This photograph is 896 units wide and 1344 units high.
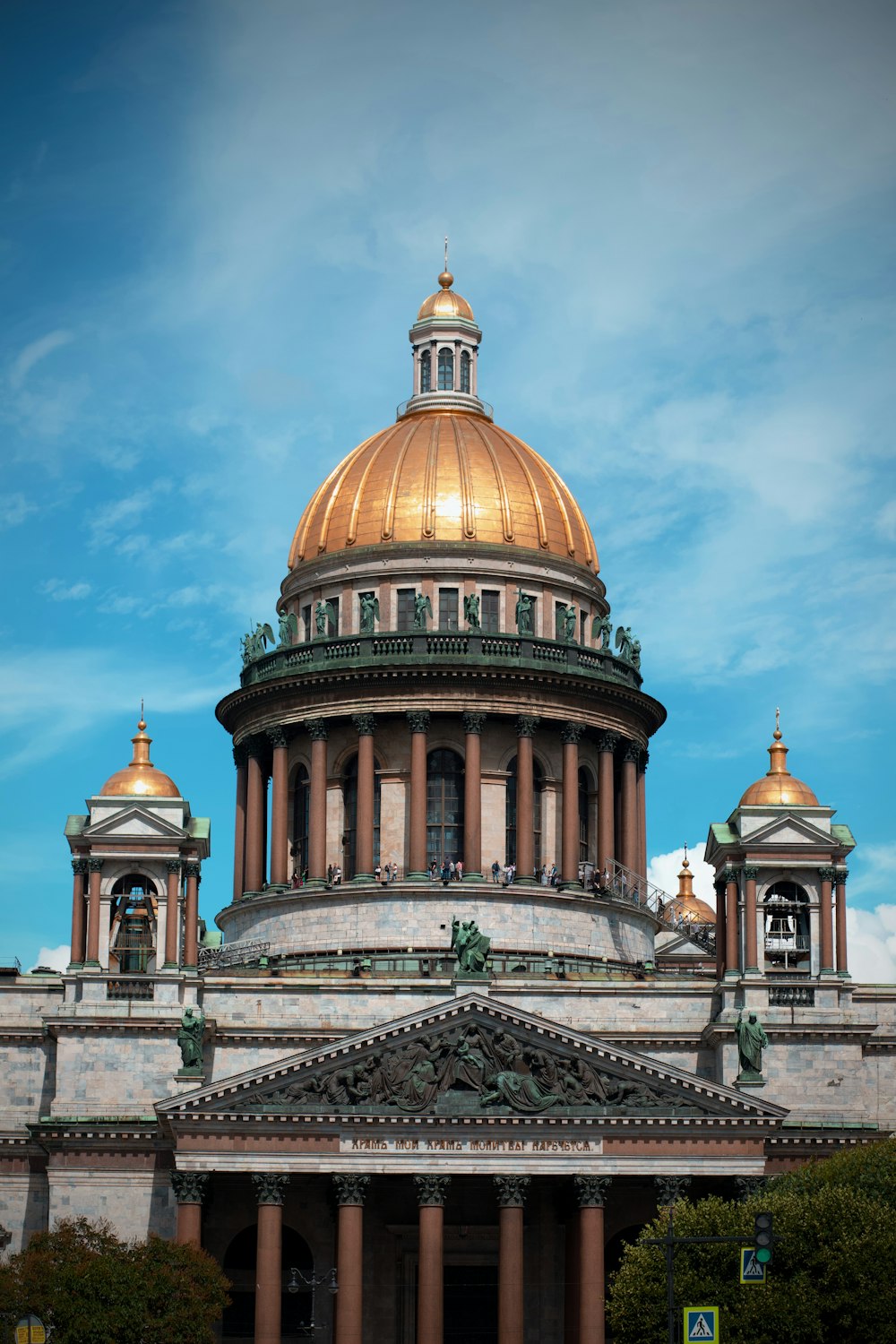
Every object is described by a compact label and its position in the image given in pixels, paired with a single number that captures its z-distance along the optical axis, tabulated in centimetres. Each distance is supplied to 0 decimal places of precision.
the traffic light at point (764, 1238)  6725
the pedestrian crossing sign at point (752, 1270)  7231
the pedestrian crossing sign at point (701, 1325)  7562
